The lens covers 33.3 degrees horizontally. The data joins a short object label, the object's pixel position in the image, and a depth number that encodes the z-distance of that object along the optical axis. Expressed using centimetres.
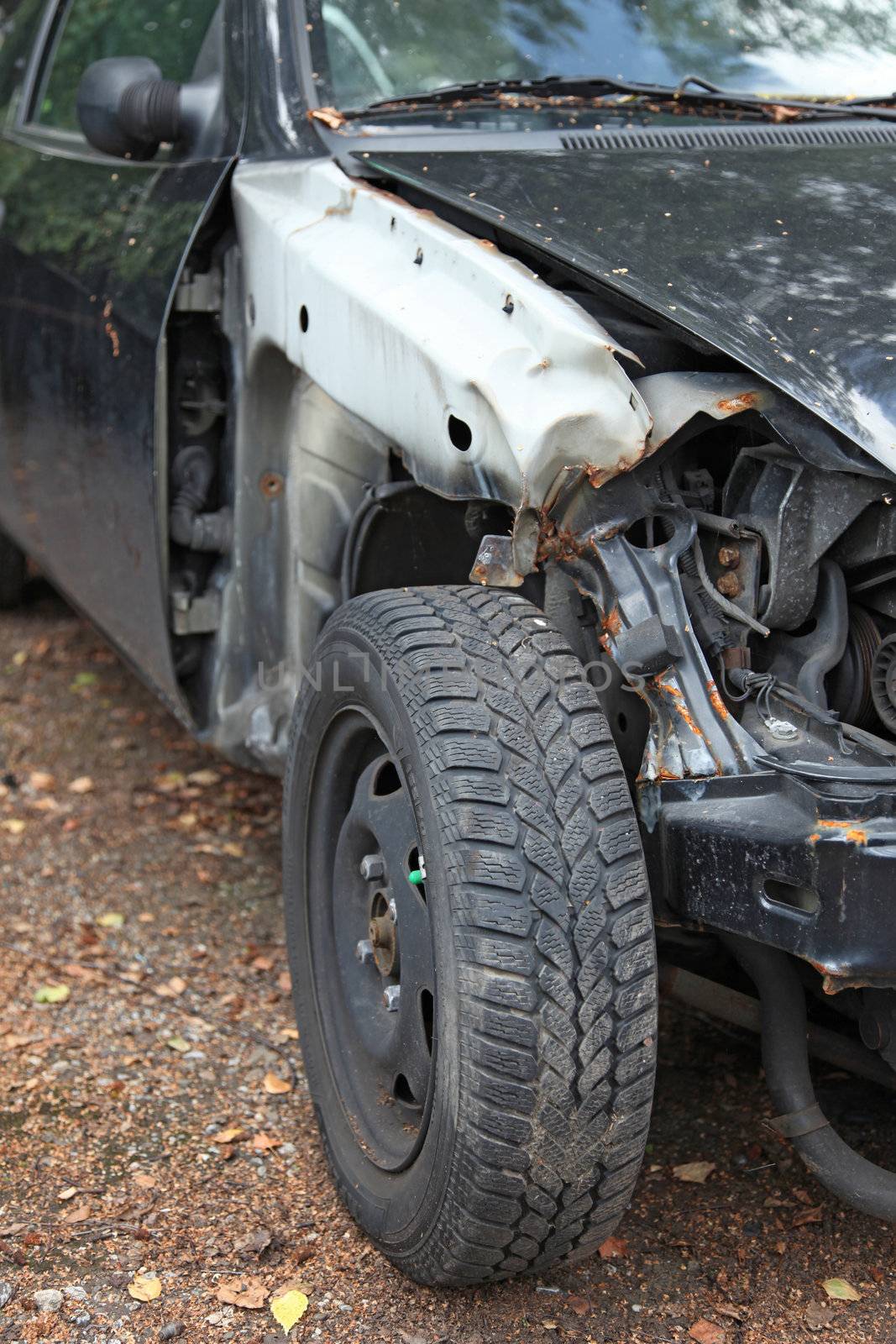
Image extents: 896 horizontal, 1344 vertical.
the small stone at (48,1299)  230
